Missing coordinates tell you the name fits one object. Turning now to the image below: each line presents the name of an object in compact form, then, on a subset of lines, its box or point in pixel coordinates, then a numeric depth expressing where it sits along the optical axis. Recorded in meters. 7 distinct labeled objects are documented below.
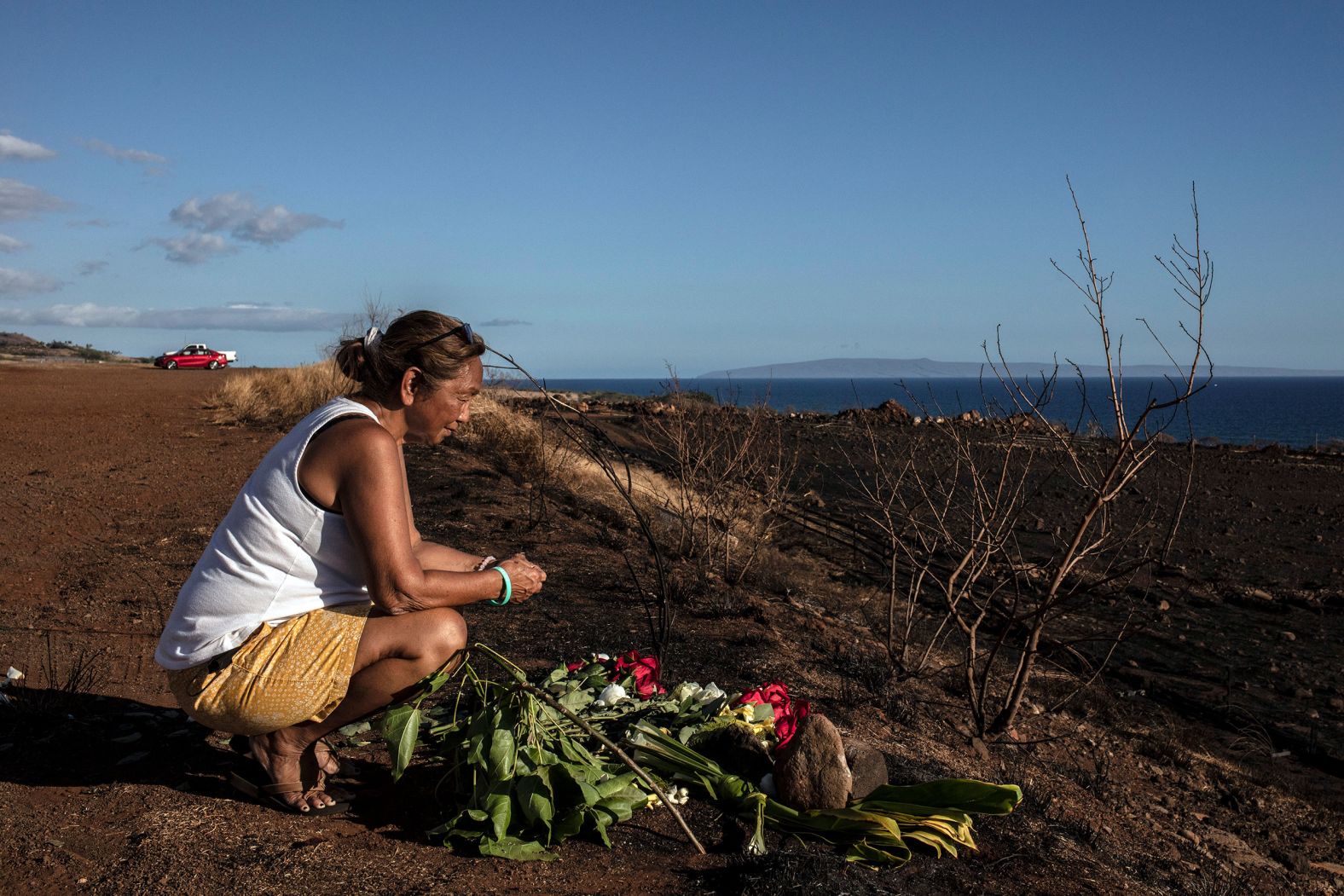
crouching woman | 2.31
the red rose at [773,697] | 3.09
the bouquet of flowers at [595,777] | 2.44
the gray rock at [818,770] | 2.66
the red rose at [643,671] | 3.14
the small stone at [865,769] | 2.81
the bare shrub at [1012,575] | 3.49
